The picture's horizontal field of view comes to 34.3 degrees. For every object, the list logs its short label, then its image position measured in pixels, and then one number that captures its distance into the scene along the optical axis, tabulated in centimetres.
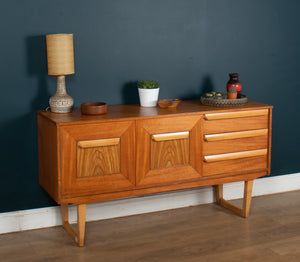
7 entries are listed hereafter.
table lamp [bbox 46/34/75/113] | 287
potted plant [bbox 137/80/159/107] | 319
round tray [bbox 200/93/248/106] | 319
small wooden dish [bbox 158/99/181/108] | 313
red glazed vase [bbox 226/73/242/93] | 337
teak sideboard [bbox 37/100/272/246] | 280
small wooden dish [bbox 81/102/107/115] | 293
